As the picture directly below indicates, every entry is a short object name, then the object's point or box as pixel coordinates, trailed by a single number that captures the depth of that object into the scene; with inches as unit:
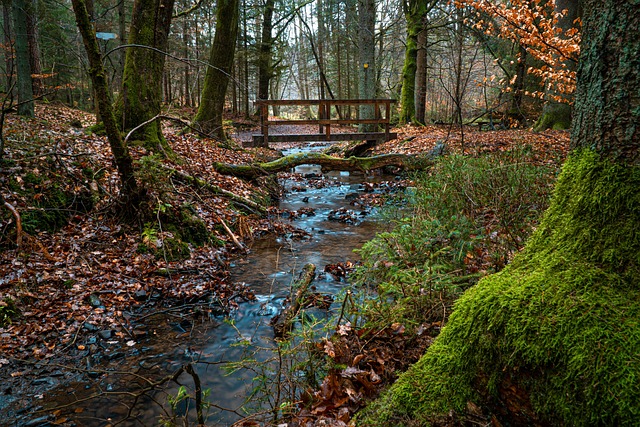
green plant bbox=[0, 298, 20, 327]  156.5
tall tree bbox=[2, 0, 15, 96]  611.1
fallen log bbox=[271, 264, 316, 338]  166.6
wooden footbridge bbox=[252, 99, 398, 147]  557.0
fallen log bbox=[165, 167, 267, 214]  301.1
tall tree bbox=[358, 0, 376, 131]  663.1
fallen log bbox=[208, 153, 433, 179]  390.3
